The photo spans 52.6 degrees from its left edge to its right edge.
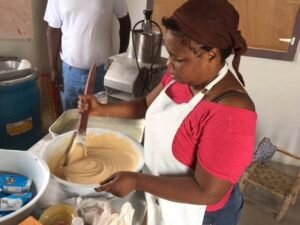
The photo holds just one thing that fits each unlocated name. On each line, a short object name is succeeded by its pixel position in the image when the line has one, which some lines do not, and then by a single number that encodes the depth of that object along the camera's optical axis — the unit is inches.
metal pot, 52.8
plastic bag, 29.6
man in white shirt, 79.3
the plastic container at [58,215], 30.1
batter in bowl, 38.0
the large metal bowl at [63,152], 33.6
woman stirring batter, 28.4
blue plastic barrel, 76.4
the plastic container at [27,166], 33.3
